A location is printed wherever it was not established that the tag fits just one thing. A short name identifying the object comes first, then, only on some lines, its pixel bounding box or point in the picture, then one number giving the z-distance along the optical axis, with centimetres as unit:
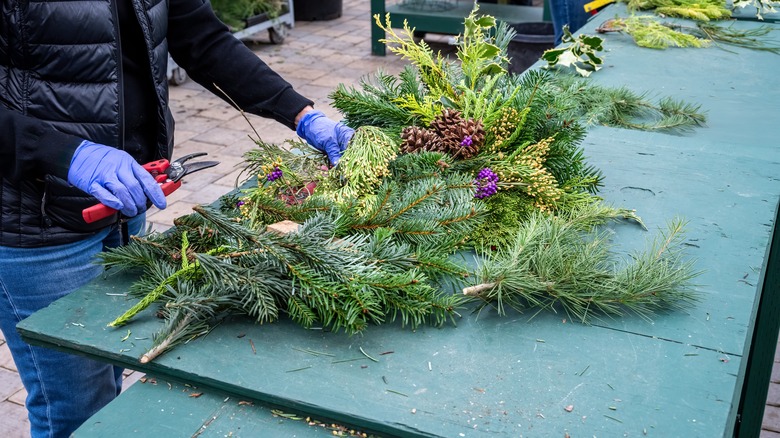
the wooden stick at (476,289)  137
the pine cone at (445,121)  182
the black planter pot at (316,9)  889
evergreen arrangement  132
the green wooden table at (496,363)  113
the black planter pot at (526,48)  512
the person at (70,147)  163
